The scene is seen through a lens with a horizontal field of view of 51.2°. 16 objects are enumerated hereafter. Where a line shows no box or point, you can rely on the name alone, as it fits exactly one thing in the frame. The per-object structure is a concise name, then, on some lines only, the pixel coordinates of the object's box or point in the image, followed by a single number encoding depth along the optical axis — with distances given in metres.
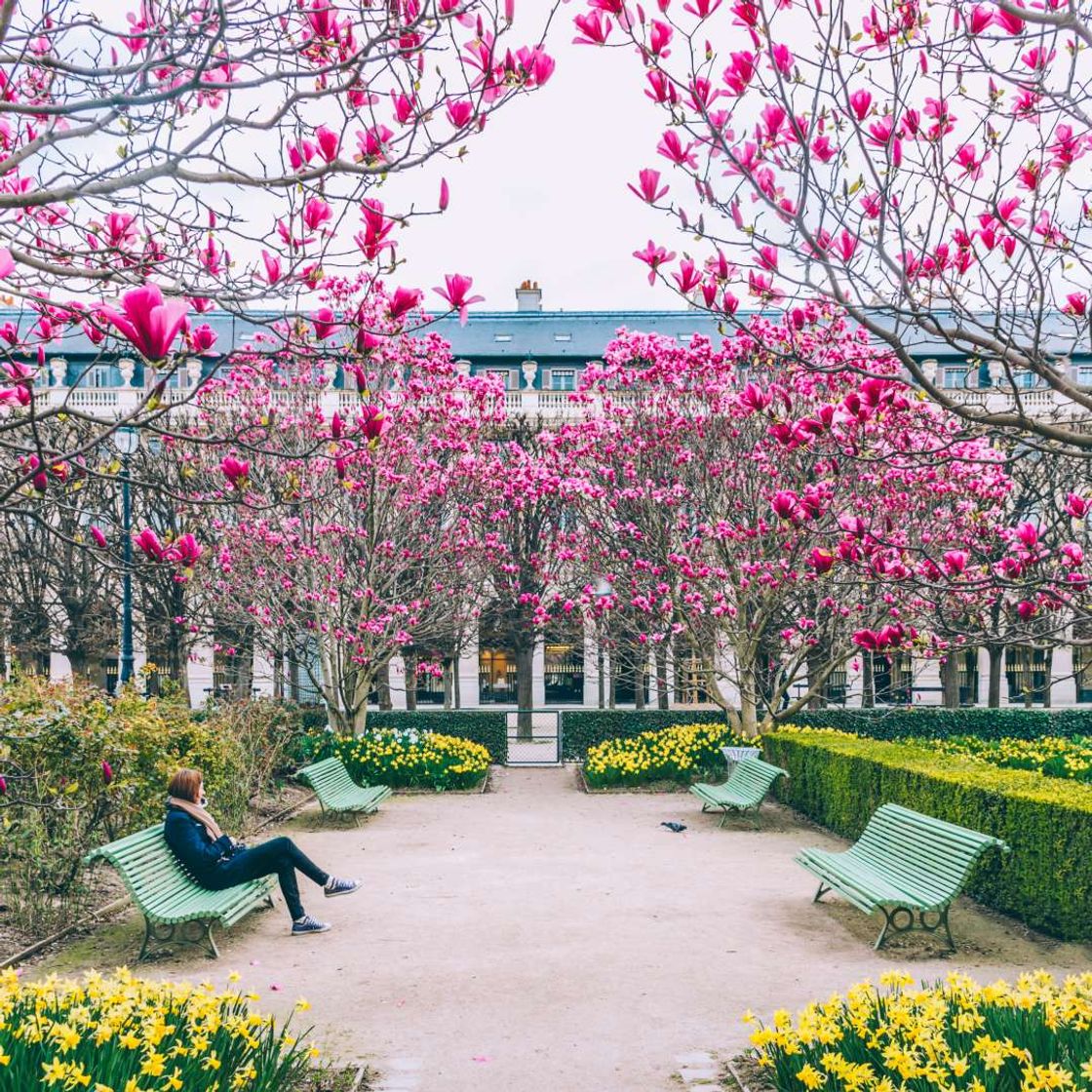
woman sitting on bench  8.52
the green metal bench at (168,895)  7.92
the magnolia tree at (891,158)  4.88
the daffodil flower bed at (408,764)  18.41
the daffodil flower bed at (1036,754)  16.48
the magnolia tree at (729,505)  17.89
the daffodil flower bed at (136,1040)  4.26
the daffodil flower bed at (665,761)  18.50
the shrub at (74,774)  8.95
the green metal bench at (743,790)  14.22
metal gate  23.53
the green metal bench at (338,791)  14.26
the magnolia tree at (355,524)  19.06
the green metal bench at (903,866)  8.28
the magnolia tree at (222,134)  4.14
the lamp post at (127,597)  14.43
